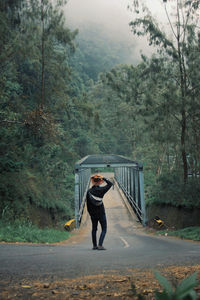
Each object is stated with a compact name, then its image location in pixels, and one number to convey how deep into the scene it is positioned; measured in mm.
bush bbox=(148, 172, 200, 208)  15271
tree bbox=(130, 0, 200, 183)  17781
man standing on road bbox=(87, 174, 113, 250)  6156
